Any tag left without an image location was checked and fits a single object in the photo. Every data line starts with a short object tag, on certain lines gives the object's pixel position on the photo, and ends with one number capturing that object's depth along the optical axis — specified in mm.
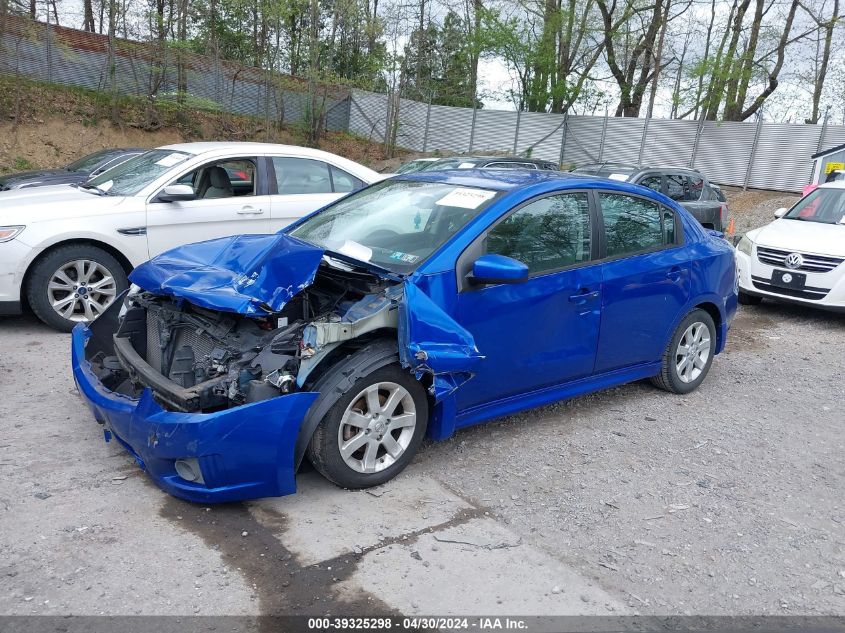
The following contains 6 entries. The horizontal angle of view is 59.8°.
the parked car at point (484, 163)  12594
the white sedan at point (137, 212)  6387
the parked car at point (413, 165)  13545
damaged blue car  3572
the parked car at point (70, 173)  11602
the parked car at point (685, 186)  12242
